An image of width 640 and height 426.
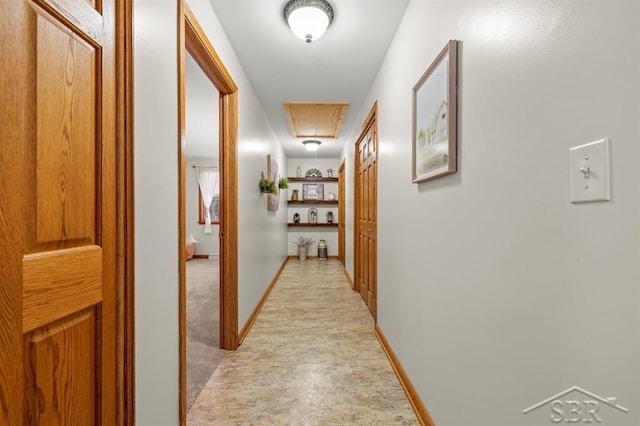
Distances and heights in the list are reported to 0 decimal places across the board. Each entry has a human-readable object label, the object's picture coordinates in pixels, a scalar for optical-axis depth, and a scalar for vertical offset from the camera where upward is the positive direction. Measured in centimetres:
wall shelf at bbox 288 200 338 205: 710 +27
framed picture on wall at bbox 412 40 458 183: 128 +46
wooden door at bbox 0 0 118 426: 69 +0
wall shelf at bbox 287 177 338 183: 713 +81
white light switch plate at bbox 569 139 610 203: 61 +9
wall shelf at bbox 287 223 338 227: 713 -25
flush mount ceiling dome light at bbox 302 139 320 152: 521 +121
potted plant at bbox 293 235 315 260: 691 -72
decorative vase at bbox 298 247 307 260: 689 -90
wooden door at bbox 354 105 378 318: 308 +0
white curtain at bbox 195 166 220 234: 742 +73
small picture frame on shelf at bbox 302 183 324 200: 727 +54
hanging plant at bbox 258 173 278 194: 360 +34
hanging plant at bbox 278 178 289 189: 485 +49
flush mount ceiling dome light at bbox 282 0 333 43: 185 +122
